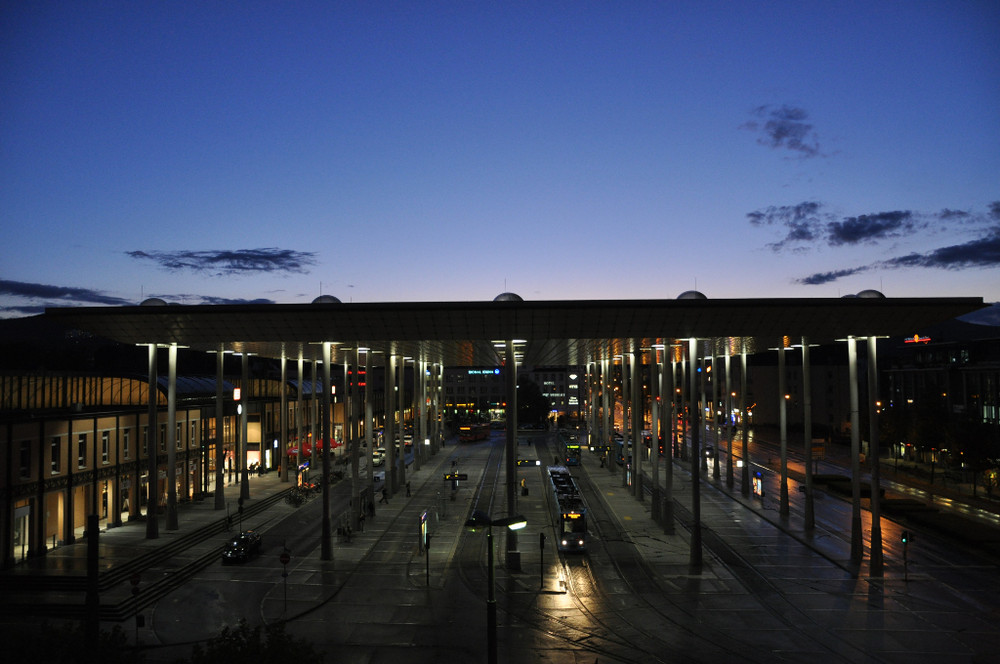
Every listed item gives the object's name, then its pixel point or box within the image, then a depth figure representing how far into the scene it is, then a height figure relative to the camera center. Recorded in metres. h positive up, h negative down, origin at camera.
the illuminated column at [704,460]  61.67 -10.28
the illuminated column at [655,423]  42.94 -4.54
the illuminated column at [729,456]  54.64 -7.96
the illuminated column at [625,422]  60.16 -6.42
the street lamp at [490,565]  16.92 -5.22
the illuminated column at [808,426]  36.72 -3.87
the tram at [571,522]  34.44 -8.19
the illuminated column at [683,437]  68.62 -9.08
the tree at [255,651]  13.44 -5.63
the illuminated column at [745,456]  49.72 -7.50
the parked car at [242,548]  33.03 -8.91
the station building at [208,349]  29.30 +0.58
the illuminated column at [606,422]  72.00 -7.40
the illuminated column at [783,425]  41.81 -4.27
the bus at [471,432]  109.44 -11.78
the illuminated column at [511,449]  30.81 -4.19
